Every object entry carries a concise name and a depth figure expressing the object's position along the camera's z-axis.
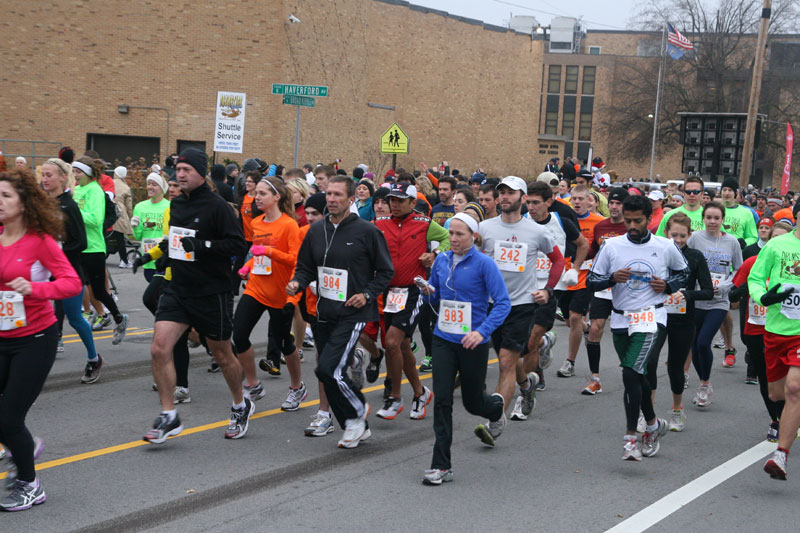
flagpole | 58.62
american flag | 40.06
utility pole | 22.38
